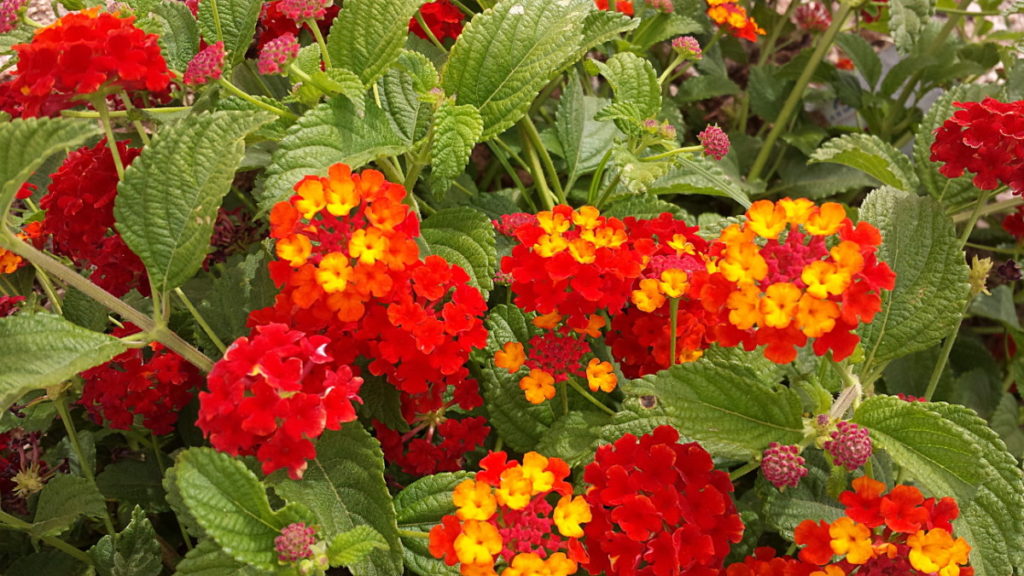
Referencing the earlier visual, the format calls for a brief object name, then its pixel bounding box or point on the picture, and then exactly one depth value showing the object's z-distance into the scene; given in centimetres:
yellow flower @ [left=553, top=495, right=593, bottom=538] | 33
